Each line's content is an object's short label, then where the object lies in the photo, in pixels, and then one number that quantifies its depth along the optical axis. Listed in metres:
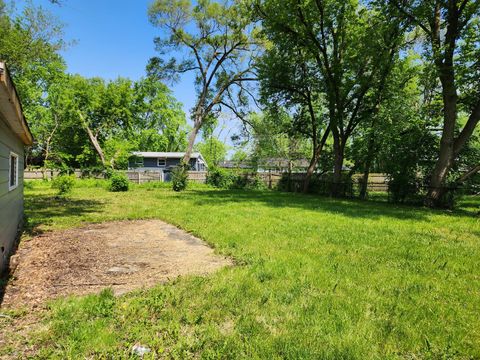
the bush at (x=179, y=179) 18.88
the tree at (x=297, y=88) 17.50
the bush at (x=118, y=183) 18.15
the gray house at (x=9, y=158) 3.18
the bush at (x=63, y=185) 15.38
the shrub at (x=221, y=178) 22.70
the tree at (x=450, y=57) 10.81
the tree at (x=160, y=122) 36.74
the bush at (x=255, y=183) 22.23
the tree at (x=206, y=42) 19.72
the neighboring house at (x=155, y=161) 34.59
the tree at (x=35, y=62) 19.73
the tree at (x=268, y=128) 20.16
